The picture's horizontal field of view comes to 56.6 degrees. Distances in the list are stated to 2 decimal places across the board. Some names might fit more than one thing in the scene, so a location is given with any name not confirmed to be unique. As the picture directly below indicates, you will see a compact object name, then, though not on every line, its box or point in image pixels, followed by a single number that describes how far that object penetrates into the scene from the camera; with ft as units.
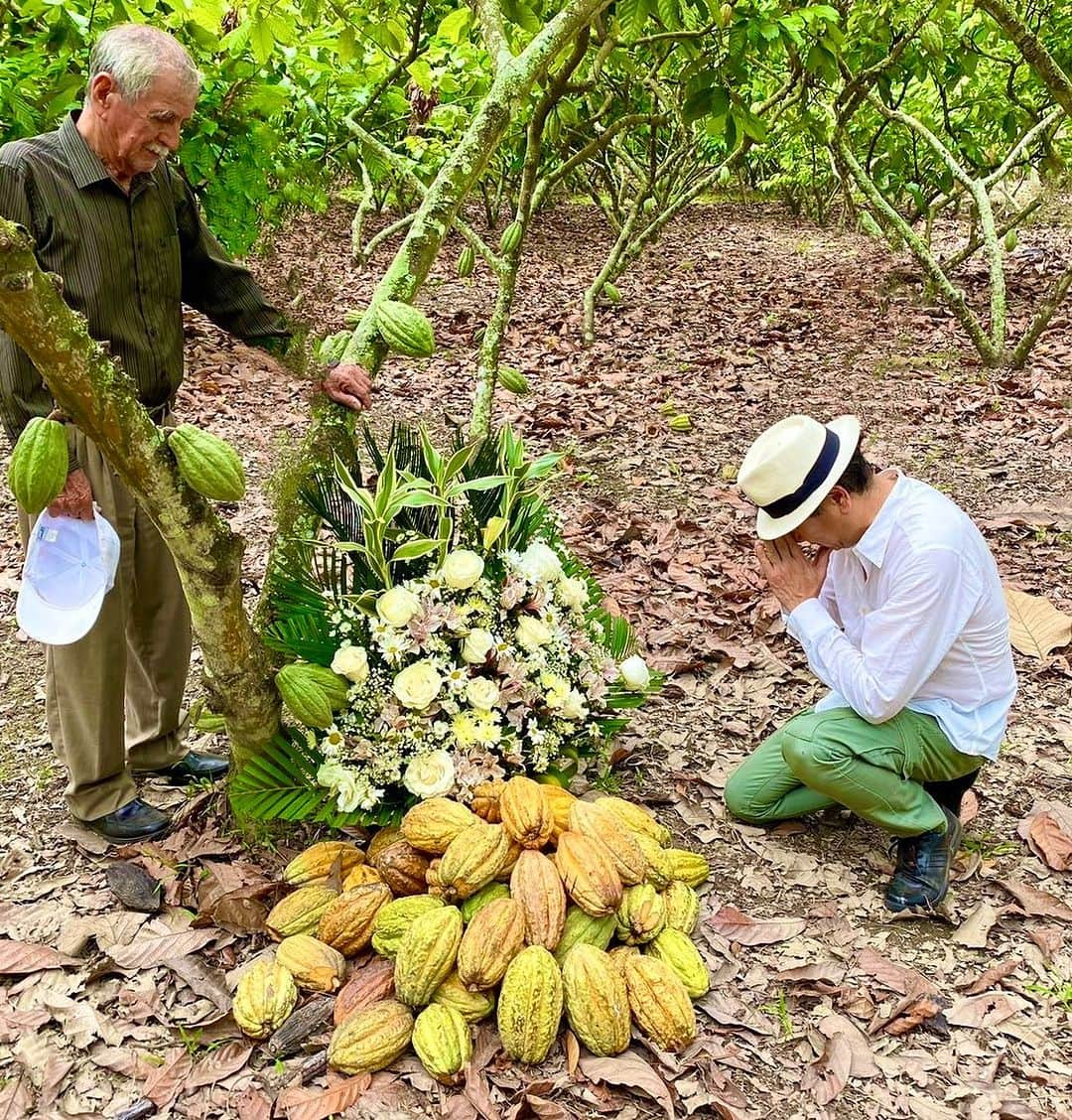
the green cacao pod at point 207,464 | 6.23
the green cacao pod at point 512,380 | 9.91
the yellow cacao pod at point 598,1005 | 6.12
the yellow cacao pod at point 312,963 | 6.55
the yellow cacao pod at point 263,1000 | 6.32
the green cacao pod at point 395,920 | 6.61
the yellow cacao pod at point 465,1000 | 6.29
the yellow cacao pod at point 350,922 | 6.73
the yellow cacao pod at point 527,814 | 6.93
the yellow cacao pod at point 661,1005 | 6.22
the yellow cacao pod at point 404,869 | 6.96
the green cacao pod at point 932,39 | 16.24
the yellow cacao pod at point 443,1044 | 5.97
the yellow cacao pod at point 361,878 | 7.01
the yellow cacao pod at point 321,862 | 7.21
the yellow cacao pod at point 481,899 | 6.72
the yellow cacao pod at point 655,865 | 7.14
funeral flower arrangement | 7.27
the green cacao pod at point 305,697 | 7.07
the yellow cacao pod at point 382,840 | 7.25
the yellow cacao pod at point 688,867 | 7.53
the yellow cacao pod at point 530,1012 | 6.07
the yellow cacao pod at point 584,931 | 6.63
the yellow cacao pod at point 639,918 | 6.72
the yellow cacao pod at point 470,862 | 6.67
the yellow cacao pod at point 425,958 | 6.30
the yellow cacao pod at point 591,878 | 6.57
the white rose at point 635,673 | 8.34
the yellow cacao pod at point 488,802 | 7.22
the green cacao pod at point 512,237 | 13.25
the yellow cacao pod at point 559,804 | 7.18
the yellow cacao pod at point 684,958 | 6.61
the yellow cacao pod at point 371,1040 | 6.03
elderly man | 6.98
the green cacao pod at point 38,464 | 5.60
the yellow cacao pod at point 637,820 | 7.45
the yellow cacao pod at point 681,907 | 7.06
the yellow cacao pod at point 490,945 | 6.26
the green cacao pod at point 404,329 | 7.50
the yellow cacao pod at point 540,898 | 6.49
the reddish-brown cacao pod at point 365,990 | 6.38
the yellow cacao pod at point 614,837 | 6.86
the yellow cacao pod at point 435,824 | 6.93
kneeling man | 7.18
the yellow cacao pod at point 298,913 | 6.89
